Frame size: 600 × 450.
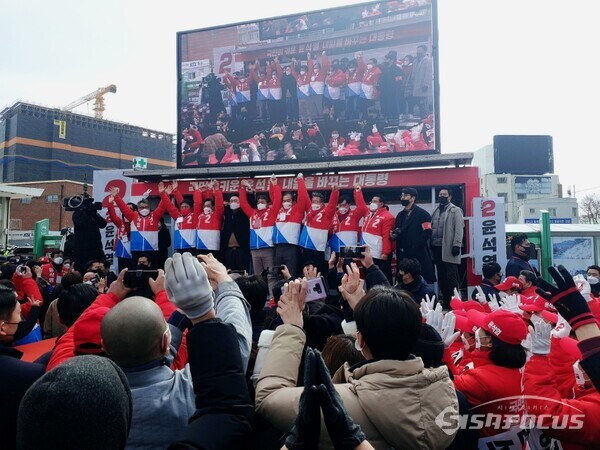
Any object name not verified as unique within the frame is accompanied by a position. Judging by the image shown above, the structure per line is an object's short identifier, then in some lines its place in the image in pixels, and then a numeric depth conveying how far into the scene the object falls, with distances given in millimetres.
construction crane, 90562
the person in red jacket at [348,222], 8586
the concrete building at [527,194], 38531
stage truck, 8484
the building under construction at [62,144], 54094
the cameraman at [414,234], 7875
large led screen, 9469
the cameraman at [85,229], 9953
